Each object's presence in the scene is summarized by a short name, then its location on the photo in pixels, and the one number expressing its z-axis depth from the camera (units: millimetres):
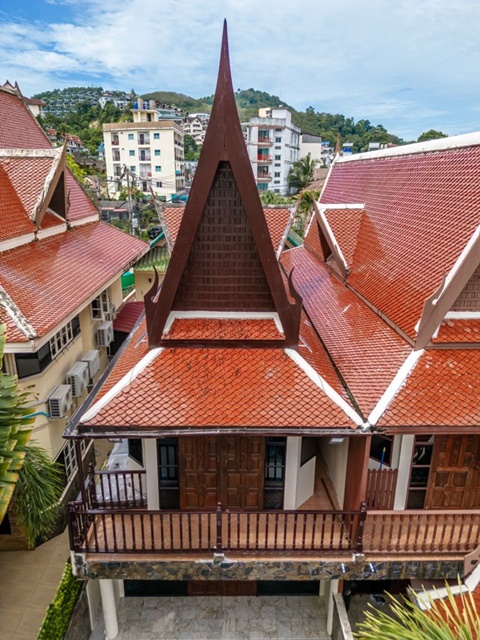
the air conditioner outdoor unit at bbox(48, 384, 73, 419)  11016
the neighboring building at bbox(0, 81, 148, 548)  10539
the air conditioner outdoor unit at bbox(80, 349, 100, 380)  13466
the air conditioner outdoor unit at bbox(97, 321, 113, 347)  15475
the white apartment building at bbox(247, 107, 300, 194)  78250
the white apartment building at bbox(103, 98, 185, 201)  70000
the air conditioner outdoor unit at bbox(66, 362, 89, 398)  12305
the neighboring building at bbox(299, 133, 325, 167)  100956
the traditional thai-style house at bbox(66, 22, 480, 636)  7742
